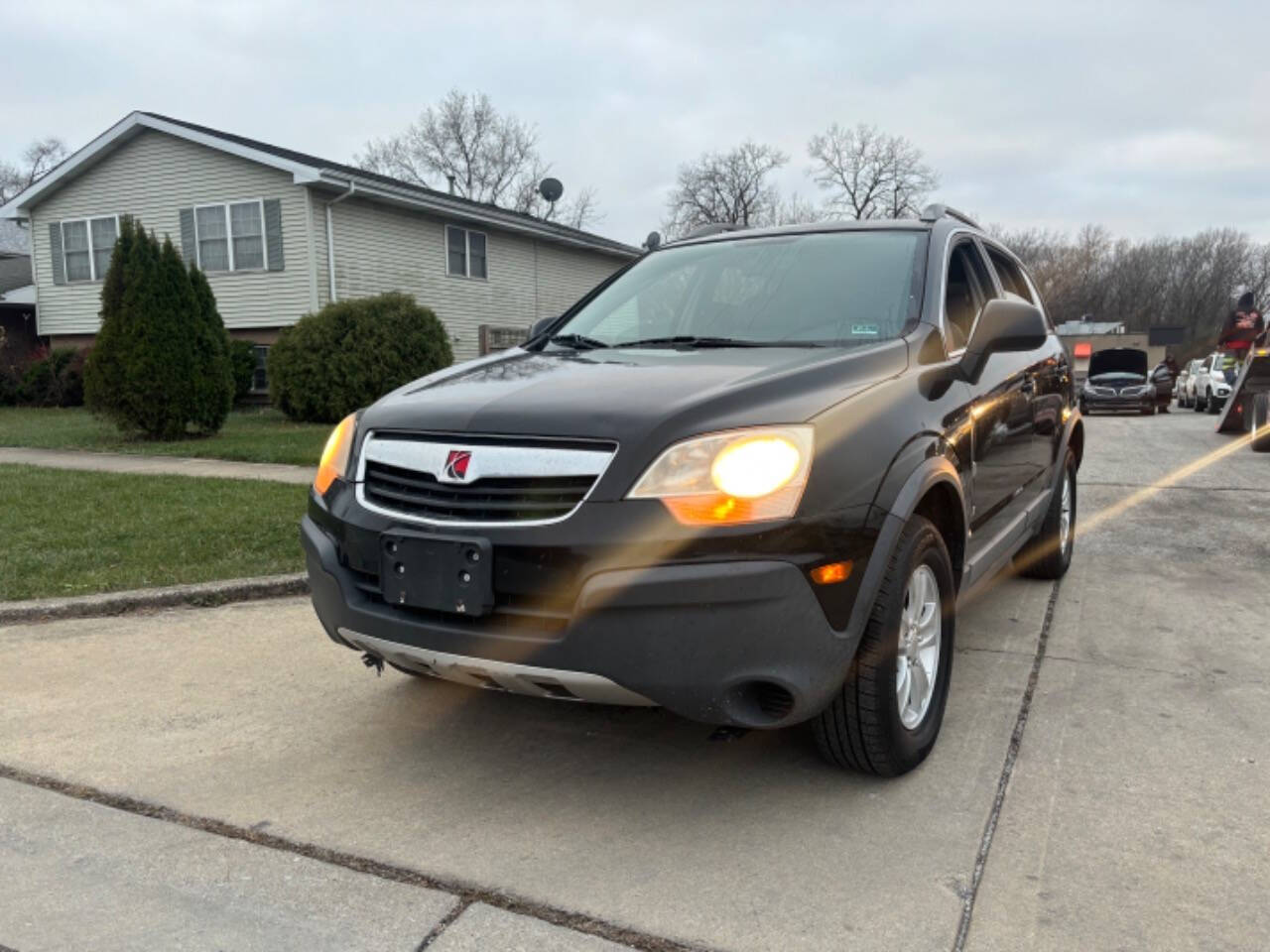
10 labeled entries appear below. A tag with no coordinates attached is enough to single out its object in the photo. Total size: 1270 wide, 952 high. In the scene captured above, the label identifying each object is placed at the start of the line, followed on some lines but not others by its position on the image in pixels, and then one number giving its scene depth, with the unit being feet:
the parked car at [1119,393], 72.84
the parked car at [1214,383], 70.90
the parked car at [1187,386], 84.99
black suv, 7.84
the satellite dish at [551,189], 90.02
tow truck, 39.40
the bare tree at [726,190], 176.04
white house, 59.82
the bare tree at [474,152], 178.81
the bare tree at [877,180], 168.35
